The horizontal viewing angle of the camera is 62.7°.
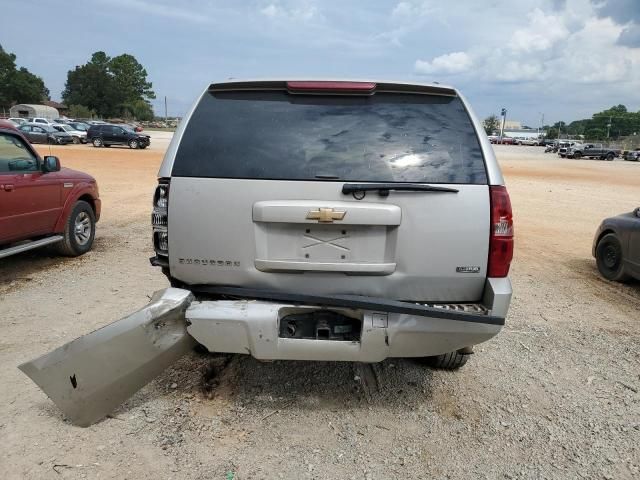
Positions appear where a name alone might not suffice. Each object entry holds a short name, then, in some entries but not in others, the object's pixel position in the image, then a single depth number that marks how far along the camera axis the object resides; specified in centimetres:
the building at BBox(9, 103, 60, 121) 8661
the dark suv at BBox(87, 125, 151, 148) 3738
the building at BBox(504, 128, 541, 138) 15121
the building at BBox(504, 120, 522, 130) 18032
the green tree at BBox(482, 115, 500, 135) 14162
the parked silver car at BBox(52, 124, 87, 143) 3980
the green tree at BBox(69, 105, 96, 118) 10425
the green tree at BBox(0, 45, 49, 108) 10469
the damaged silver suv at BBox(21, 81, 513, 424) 289
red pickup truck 595
